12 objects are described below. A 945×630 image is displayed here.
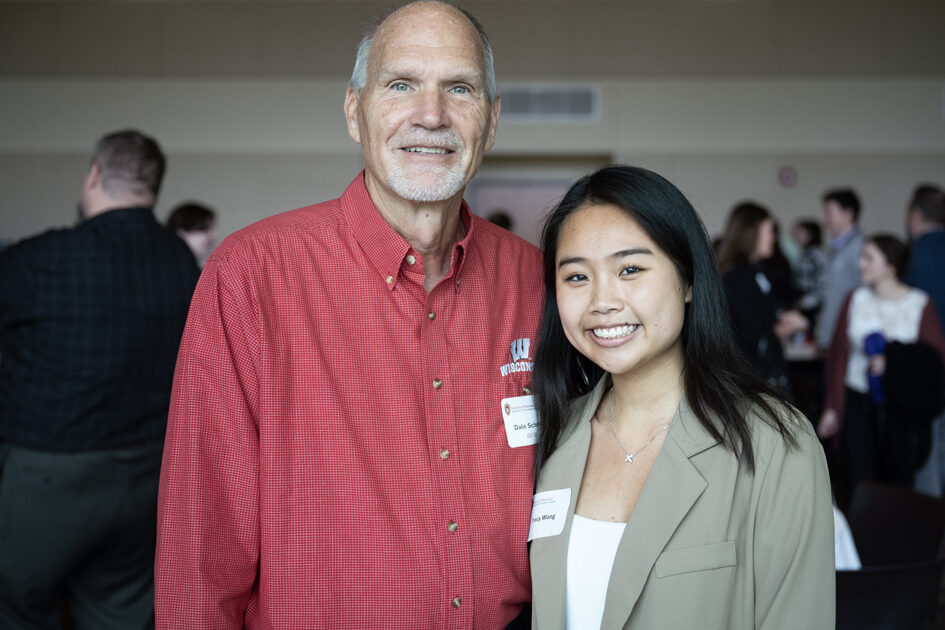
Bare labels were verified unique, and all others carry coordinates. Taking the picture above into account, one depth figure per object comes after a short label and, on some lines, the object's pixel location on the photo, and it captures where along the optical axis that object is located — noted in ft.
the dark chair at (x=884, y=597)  6.38
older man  4.89
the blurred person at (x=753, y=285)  12.34
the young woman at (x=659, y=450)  4.66
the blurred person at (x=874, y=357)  15.15
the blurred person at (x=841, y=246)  19.42
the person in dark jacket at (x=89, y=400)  8.34
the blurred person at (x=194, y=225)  15.26
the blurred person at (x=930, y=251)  16.19
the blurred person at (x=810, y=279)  24.21
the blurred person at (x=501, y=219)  20.21
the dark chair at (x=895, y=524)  8.16
